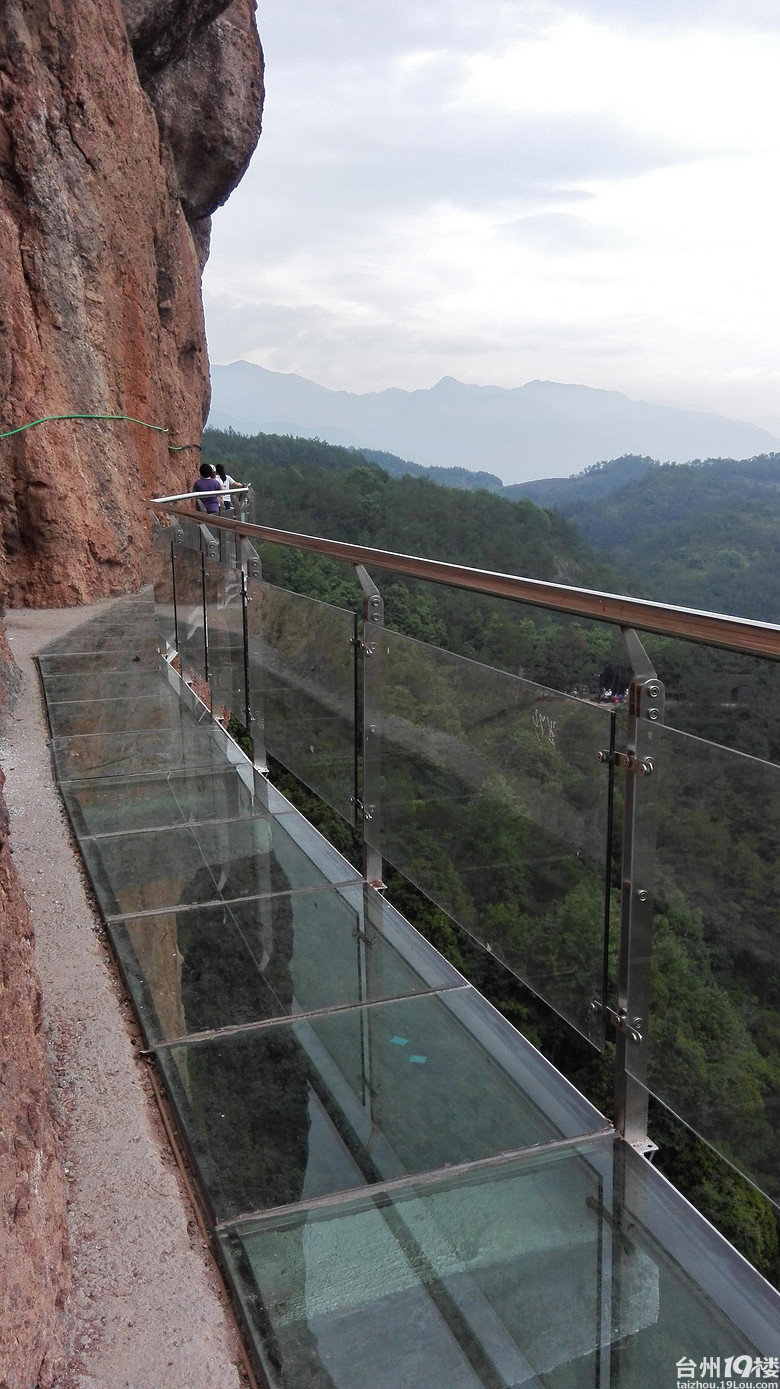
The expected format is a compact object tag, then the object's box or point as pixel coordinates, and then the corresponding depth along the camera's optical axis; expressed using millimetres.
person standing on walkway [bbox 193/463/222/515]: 11891
